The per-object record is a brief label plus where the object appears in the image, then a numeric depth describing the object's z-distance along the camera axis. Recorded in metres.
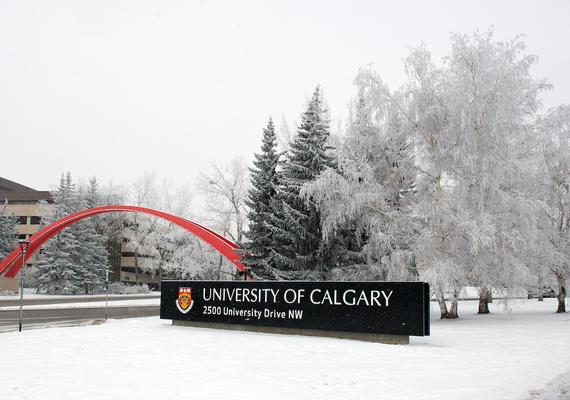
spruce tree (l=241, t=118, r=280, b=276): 27.08
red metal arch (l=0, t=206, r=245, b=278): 35.59
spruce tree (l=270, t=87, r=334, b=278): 24.98
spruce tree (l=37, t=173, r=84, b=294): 51.31
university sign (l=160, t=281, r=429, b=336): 13.90
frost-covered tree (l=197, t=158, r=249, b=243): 43.16
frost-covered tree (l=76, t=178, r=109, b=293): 53.47
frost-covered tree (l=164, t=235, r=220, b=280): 47.84
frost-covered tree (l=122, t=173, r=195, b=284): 60.31
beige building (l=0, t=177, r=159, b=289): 74.25
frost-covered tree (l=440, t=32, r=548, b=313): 20.56
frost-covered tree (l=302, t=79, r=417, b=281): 22.97
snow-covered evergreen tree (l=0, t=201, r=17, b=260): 57.44
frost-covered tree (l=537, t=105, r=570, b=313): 23.77
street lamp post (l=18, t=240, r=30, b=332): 18.53
